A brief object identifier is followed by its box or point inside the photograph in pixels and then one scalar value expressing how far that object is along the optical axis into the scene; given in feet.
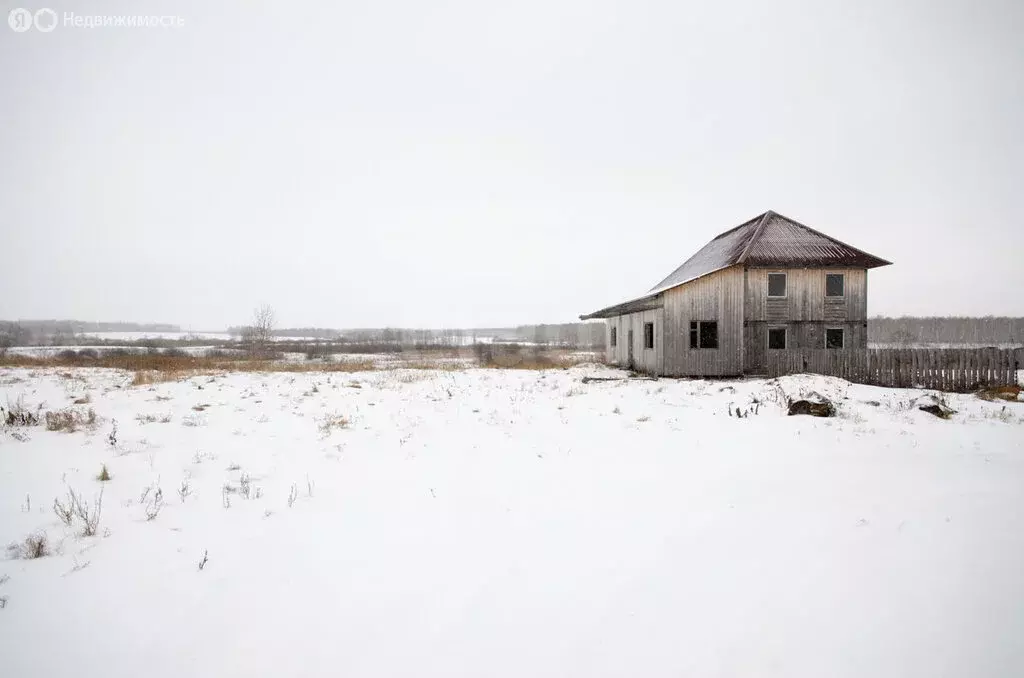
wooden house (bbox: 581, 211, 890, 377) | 64.75
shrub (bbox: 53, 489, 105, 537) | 15.03
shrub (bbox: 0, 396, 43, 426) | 28.60
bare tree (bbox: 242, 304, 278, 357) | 166.91
